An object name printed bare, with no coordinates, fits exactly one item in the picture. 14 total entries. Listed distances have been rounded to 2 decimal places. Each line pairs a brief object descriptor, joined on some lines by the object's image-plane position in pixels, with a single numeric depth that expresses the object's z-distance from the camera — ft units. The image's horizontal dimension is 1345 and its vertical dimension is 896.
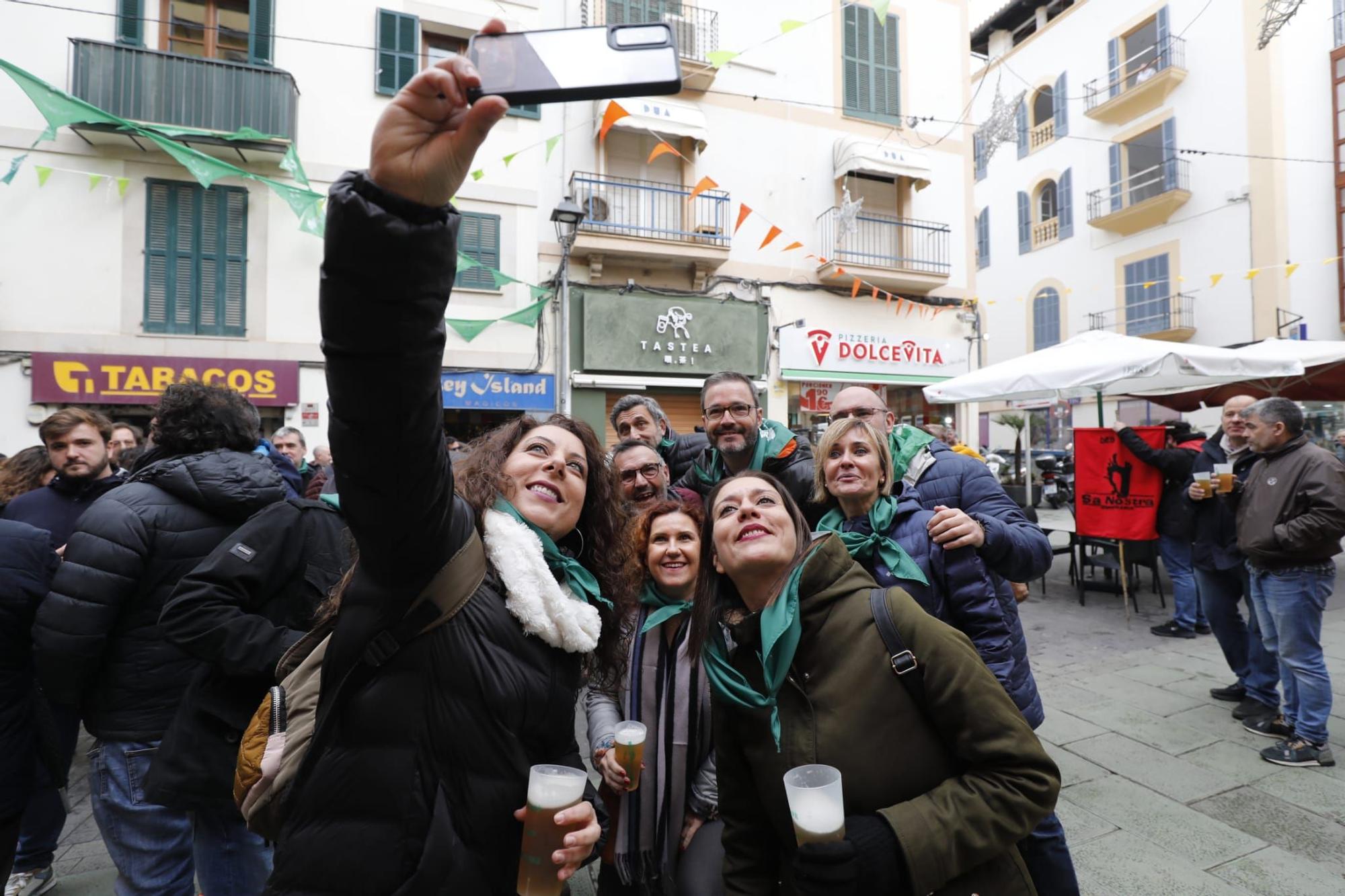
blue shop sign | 34.53
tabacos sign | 28.89
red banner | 19.72
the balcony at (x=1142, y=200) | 52.85
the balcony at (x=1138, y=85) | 52.27
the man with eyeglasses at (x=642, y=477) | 10.43
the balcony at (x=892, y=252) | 41.39
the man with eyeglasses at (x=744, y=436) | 10.93
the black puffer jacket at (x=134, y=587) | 6.33
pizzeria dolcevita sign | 41.19
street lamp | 29.84
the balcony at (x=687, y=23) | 36.86
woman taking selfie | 2.81
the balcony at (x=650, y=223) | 36.50
